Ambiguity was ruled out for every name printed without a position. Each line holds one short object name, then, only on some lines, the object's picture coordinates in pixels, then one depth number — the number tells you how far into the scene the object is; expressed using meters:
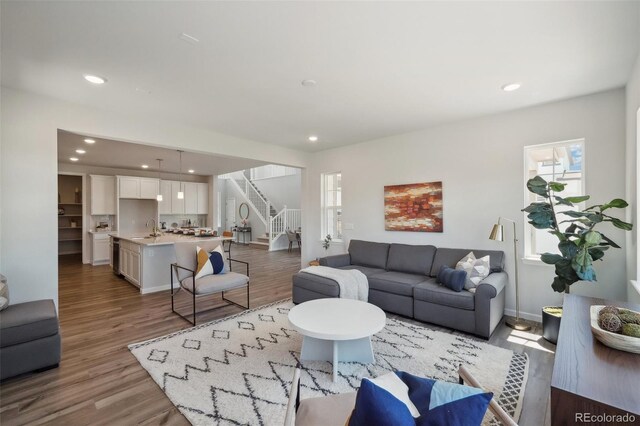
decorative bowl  1.24
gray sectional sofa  3.11
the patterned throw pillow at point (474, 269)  3.31
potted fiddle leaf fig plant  2.61
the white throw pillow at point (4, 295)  2.53
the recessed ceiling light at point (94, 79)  2.70
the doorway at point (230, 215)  13.00
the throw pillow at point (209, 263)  3.88
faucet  5.73
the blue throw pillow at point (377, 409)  0.76
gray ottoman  2.30
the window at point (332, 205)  5.88
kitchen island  4.88
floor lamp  3.34
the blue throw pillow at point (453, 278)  3.28
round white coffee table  2.25
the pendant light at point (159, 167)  6.39
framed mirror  12.26
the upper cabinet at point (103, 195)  7.40
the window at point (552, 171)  3.39
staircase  10.48
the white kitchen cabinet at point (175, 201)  8.71
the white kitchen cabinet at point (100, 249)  7.36
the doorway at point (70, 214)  8.23
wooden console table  0.94
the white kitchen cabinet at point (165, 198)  8.46
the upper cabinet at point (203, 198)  9.30
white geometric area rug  2.05
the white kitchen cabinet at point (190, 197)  8.99
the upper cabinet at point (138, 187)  7.67
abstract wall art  4.39
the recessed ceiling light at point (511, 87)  2.93
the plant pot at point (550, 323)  2.88
